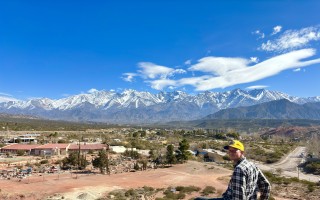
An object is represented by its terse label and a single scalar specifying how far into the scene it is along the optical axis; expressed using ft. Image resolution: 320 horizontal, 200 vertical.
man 11.99
